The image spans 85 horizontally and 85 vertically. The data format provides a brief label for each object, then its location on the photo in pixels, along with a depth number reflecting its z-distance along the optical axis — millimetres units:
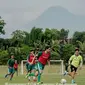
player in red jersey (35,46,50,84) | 19797
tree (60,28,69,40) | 95800
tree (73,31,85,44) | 91181
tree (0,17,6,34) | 84369
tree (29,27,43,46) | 77331
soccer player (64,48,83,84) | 22172
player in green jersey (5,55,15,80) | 28062
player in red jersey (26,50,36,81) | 26167
